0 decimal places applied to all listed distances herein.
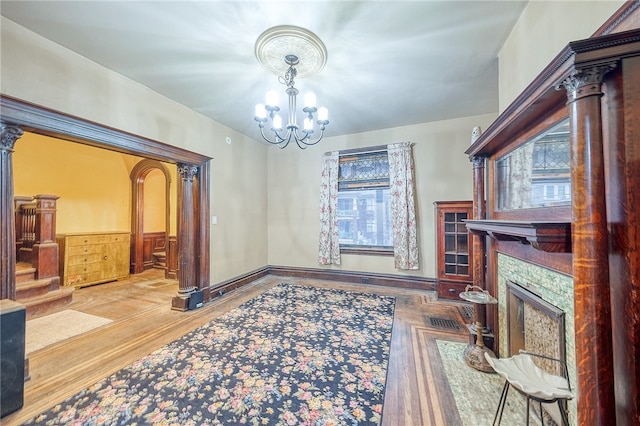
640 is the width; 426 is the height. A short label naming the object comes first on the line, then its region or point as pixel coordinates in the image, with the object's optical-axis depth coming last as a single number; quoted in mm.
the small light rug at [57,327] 2572
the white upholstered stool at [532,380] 1078
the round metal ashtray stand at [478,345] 2078
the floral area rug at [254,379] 1615
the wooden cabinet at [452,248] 3742
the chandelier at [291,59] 2059
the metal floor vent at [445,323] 2861
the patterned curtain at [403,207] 4238
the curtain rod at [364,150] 4539
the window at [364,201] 4625
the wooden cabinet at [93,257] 4406
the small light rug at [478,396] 1582
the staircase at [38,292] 3342
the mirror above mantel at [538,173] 1352
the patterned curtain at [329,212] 4781
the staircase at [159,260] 5965
